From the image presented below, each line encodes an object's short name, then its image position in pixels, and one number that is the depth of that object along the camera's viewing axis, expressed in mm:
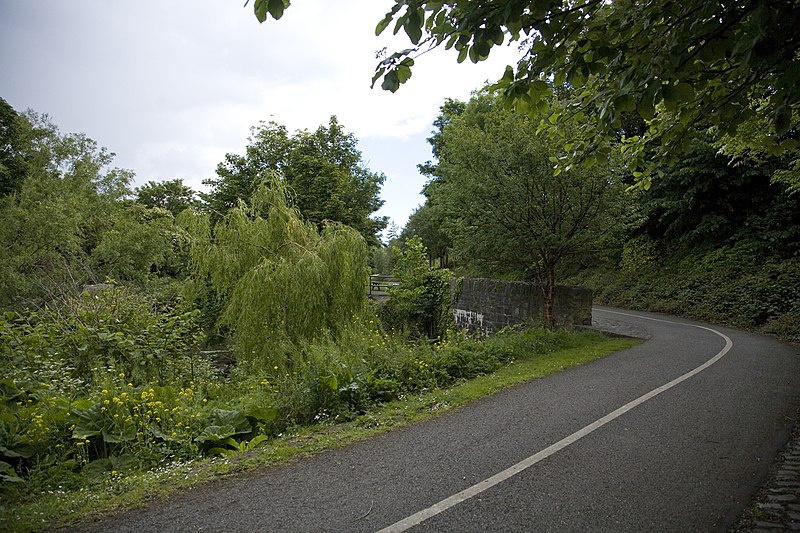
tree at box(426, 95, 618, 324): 11062
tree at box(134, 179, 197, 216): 44094
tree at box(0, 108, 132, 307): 14210
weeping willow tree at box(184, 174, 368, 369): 8641
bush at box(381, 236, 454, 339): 15570
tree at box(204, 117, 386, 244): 22438
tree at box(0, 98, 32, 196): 20938
